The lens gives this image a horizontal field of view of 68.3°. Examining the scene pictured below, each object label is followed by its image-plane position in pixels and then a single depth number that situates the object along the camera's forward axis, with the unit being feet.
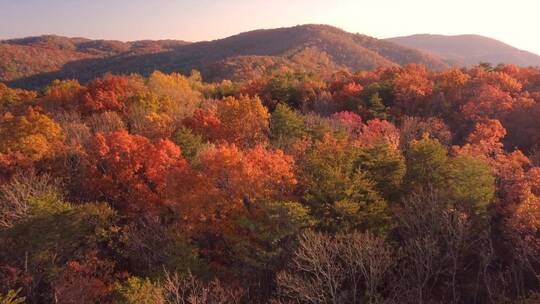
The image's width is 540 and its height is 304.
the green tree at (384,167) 111.96
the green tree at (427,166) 111.55
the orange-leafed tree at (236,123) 167.12
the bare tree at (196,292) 78.38
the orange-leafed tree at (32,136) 142.60
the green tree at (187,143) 139.95
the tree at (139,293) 72.08
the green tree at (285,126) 157.28
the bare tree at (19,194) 103.91
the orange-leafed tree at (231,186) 108.37
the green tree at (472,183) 96.32
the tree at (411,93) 204.13
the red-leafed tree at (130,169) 125.29
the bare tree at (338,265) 75.25
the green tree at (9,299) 69.29
